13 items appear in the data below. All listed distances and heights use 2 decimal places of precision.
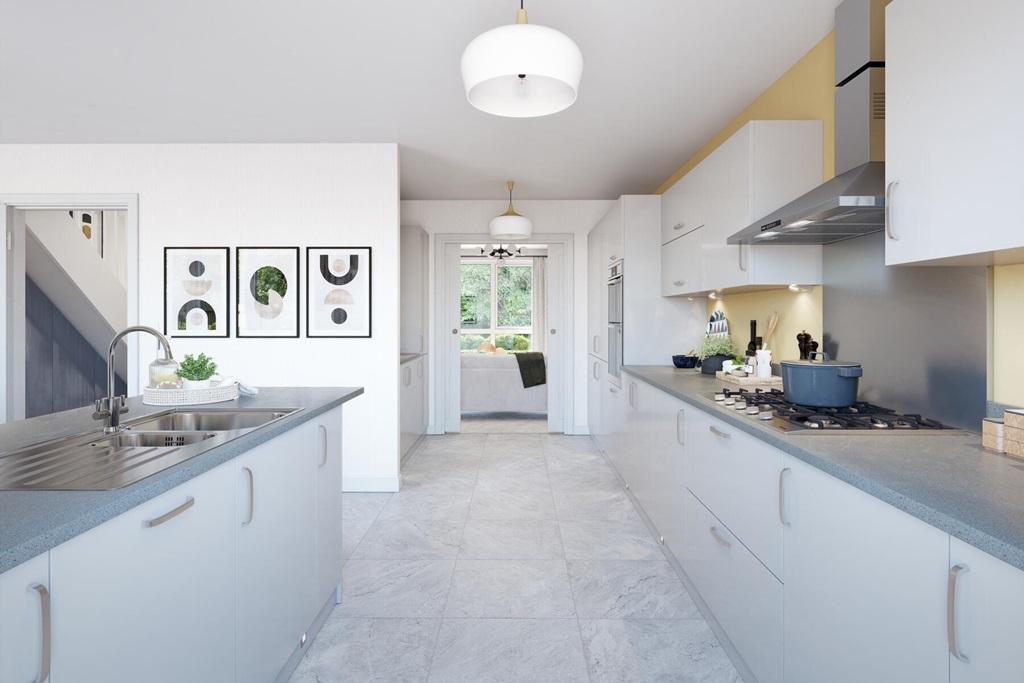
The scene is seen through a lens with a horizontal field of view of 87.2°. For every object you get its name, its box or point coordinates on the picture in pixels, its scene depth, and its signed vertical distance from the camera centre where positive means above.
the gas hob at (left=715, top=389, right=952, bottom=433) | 1.54 -0.25
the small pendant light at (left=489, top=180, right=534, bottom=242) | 4.38 +0.92
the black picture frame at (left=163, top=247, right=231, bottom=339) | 3.76 +0.27
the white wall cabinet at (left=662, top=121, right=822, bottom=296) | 2.36 +0.68
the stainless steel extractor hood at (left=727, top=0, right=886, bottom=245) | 1.71 +0.70
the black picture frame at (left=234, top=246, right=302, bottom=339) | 3.77 +0.35
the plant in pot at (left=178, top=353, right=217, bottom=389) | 1.95 -0.12
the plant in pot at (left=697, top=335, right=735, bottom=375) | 3.15 -0.09
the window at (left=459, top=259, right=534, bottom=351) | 9.88 +0.66
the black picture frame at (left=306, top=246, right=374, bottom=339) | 3.76 +0.33
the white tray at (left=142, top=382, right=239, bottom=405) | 1.88 -0.20
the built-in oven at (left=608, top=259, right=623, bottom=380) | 3.99 +0.14
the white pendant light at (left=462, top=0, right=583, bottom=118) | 1.42 +0.76
